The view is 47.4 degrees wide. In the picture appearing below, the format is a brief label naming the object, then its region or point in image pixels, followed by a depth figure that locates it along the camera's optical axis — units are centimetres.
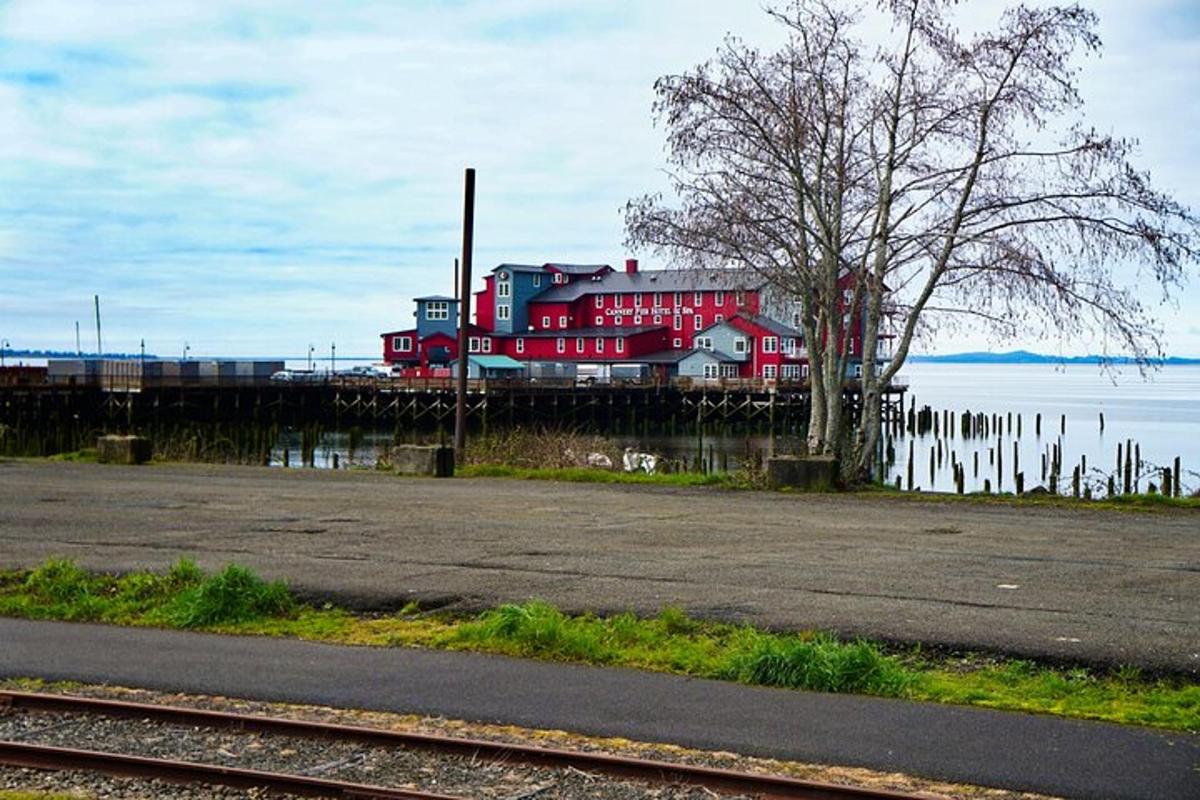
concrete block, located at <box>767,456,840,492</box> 2533
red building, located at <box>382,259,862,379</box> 9850
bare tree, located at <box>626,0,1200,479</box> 2586
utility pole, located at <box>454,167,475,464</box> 3084
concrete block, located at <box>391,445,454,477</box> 2916
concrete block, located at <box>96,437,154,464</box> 3256
